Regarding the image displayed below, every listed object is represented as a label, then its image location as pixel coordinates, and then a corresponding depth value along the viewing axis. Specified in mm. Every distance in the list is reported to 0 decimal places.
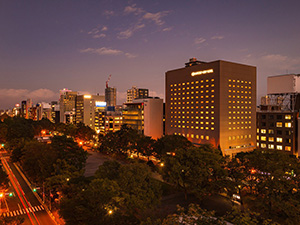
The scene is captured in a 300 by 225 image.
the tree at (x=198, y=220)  16703
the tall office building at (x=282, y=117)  83312
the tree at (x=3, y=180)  42312
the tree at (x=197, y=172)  40719
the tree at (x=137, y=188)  31719
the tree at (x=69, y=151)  49188
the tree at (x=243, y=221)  16656
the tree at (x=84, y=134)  103562
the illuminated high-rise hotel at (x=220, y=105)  96062
